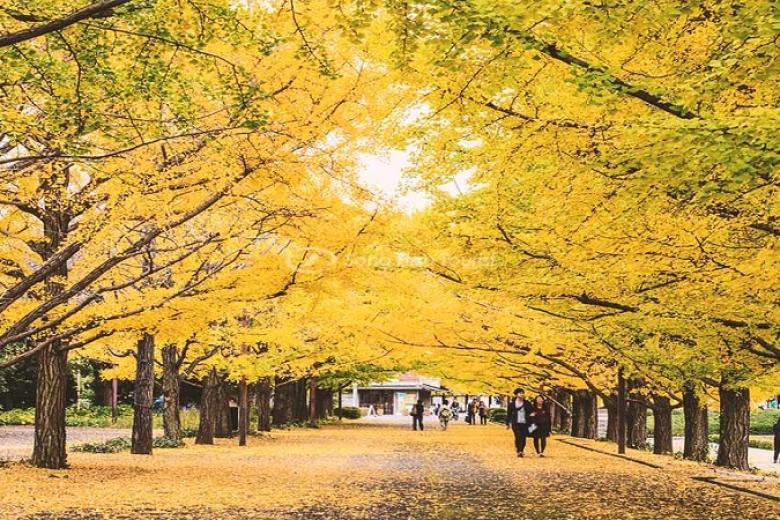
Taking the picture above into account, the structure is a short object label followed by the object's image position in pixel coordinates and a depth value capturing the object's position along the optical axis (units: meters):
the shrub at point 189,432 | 34.84
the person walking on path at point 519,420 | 23.84
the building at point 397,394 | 103.31
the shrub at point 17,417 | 48.00
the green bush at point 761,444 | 44.74
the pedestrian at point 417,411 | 50.59
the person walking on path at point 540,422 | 24.02
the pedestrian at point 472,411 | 67.08
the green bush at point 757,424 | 61.42
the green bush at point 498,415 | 73.62
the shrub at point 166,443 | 27.94
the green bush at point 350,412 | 78.12
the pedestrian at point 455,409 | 83.38
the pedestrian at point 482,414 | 67.69
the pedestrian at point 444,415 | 52.71
